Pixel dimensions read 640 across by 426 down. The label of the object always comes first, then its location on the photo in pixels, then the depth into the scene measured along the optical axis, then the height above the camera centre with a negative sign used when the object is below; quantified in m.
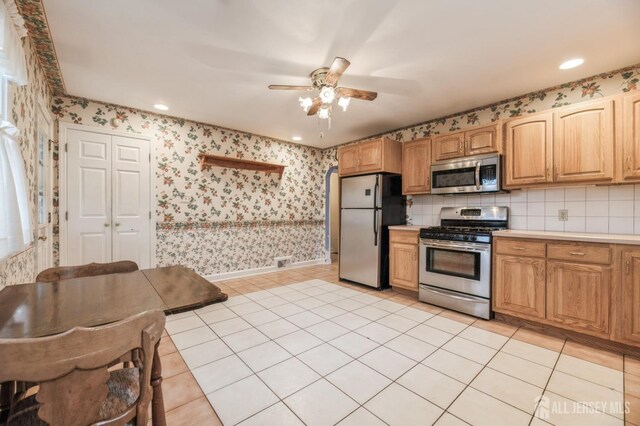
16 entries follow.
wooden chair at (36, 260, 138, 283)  1.71 -0.40
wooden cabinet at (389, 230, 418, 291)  3.56 -0.63
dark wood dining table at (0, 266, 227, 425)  1.02 -0.42
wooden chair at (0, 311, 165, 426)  0.69 -0.43
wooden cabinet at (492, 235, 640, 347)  2.13 -0.64
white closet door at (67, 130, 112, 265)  3.25 +0.19
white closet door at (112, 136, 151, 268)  3.52 +0.16
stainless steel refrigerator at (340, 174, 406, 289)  3.88 -0.16
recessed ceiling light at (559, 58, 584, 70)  2.39 +1.35
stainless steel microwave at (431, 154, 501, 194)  3.05 +0.46
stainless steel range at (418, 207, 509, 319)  2.88 -0.54
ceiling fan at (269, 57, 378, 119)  2.26 +1.09
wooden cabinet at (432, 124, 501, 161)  3.06 +0.85
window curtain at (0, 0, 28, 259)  1.29 +0.19
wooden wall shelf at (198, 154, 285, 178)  4.07 +0.79
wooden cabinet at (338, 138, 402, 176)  3.83 +0.83
